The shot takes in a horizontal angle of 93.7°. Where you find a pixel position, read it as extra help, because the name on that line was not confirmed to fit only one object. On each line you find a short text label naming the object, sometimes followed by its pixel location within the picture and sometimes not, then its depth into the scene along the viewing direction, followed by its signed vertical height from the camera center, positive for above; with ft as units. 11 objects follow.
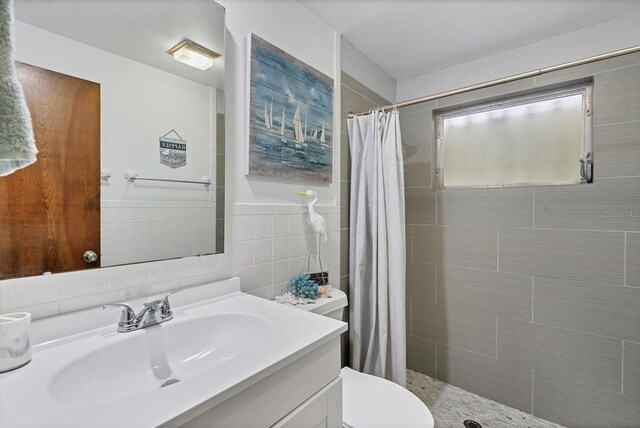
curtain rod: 3.88 +2.07
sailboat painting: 4.49 +1.61
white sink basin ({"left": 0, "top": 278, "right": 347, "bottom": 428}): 1.77 -1.16
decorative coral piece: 4.61 -1.16
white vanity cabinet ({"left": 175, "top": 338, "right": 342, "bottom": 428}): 2.05 -1.49
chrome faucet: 2.91 -1.04
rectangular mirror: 2.68 +0.83
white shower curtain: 5.63 -0.68
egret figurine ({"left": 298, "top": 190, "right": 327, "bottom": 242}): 5.13 -0.11
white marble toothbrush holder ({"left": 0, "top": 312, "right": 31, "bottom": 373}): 2.12 -0.95
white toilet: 3.83 -2.65
